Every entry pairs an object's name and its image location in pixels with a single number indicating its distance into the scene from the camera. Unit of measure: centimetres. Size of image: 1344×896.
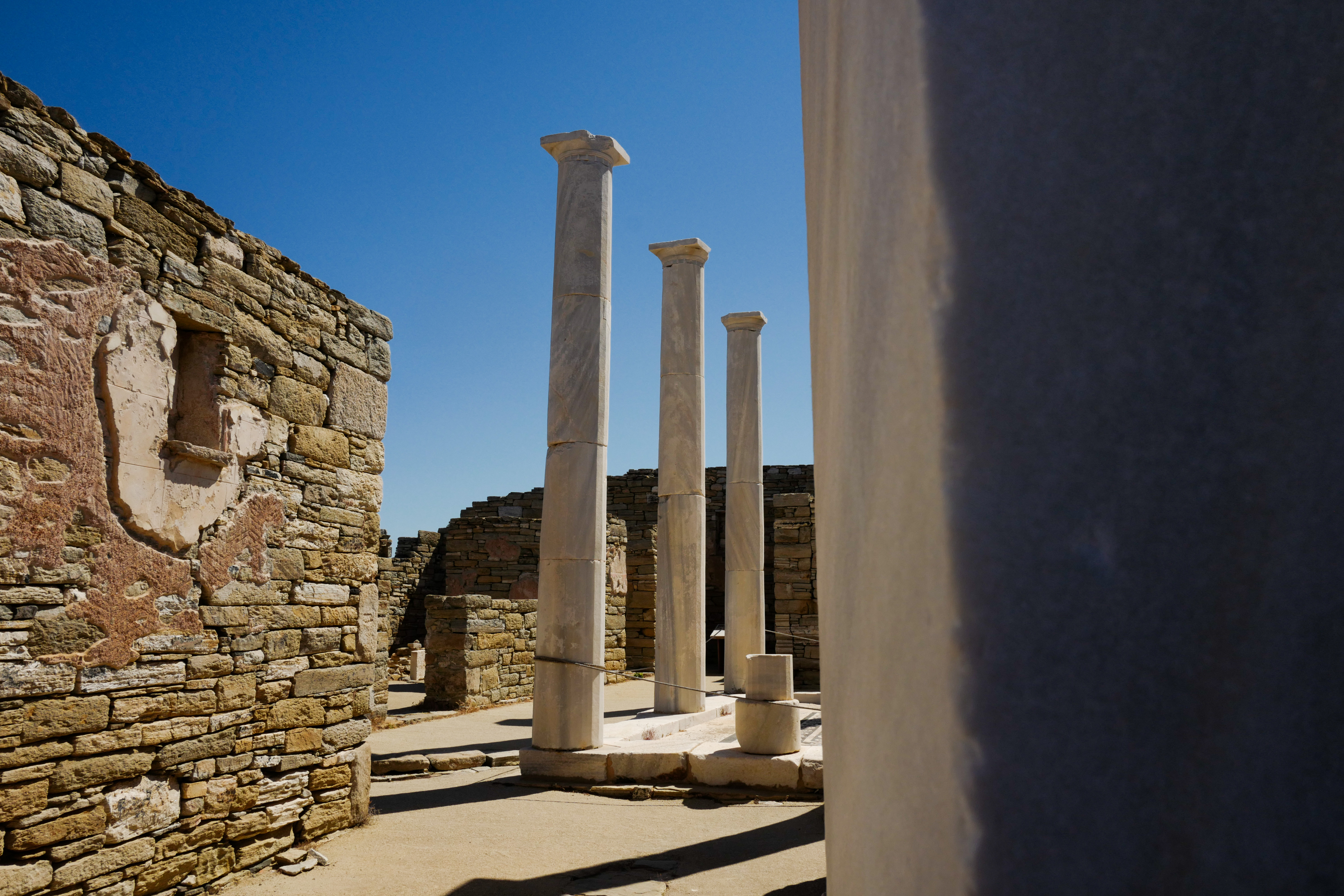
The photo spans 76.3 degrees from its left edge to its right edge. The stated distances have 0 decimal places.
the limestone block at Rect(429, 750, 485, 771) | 782
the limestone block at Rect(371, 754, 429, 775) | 759
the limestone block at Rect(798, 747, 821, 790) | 684
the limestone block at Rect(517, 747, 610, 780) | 712
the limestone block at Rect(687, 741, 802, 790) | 688
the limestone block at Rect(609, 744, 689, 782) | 710
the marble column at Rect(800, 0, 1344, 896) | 45
